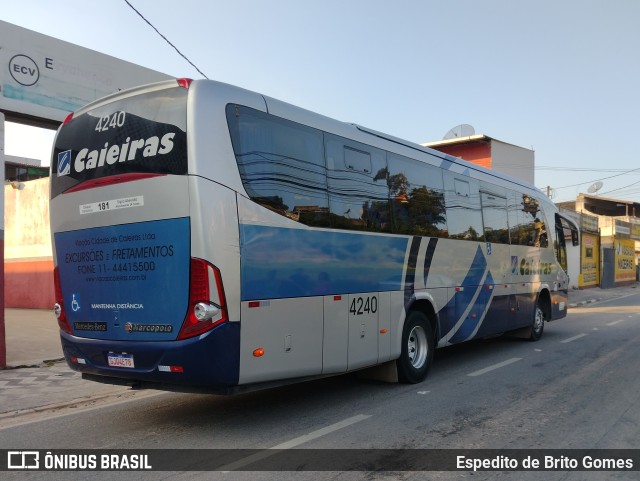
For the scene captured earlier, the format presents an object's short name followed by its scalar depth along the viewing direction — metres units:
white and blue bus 5.10
